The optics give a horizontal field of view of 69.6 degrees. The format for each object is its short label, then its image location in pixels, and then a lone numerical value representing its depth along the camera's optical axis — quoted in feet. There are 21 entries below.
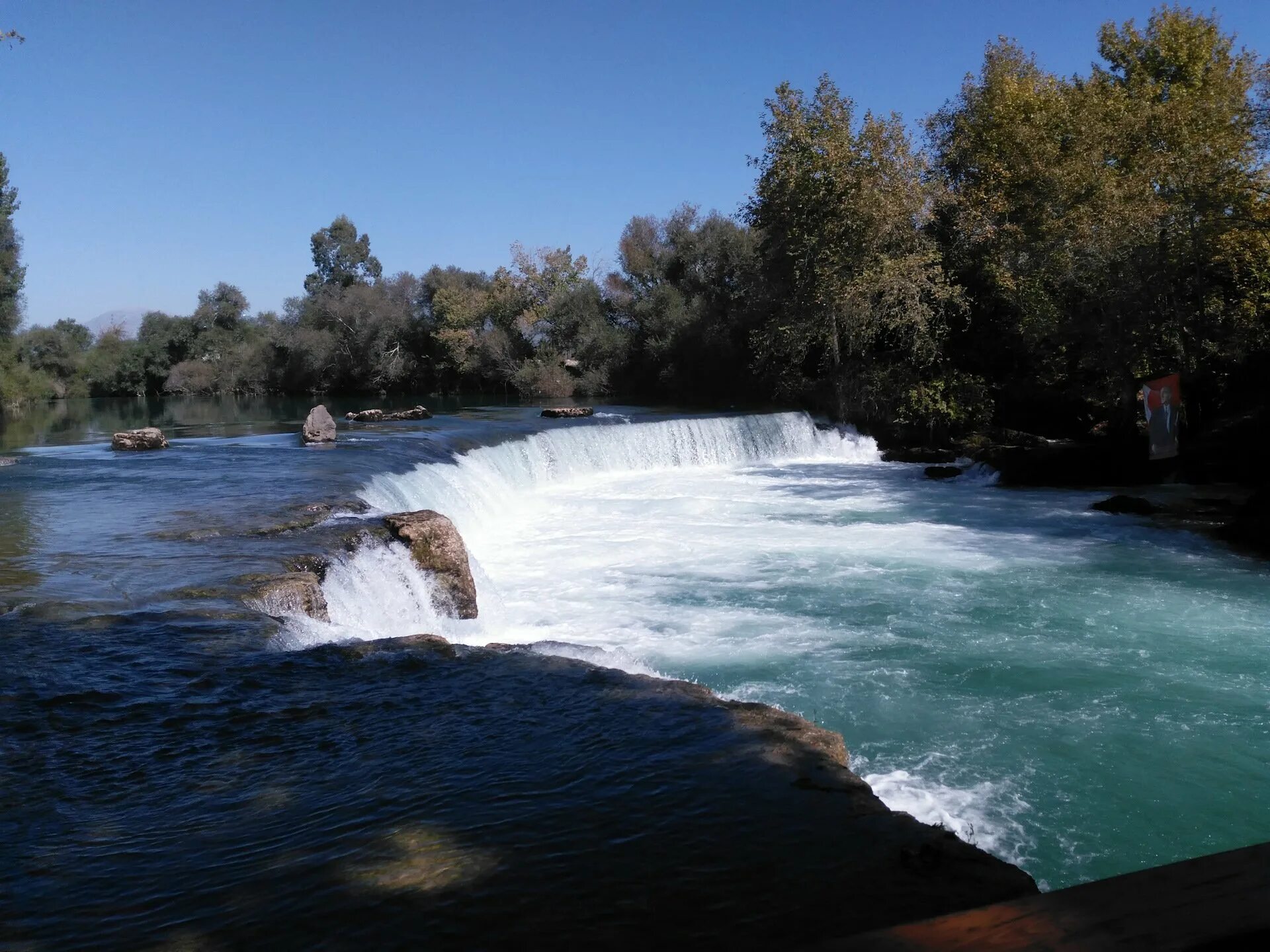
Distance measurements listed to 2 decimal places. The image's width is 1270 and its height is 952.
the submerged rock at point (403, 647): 20.81
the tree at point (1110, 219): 53.52
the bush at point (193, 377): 180.14
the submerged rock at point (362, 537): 30.17
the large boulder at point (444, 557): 29.50
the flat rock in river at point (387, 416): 85.20
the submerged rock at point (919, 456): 70.79
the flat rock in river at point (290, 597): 24.14
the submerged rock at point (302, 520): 32.48
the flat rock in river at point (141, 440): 65.10
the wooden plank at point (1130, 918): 4.21
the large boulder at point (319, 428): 64.49
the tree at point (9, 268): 121.60
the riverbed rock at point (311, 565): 27.35
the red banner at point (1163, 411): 52.26
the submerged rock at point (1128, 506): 46.91
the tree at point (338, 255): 254.68
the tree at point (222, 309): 197.16
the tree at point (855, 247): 74.38
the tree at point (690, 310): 114.73
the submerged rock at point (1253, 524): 38.04
